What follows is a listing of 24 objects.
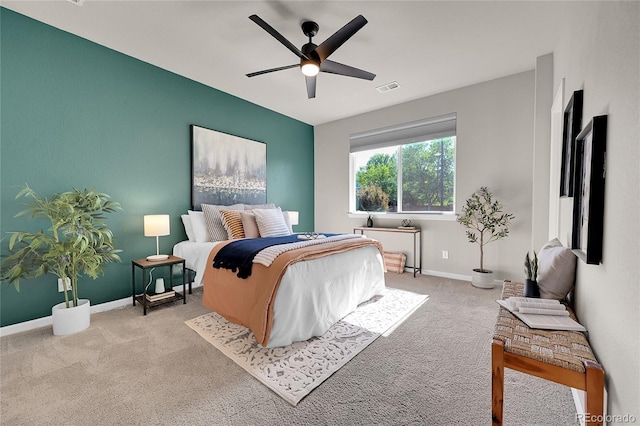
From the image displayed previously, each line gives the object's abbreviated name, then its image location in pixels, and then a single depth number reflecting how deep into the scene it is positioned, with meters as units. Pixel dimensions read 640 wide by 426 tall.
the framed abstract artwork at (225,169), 3.62
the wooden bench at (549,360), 0.94
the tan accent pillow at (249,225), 3.35
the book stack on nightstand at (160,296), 2.80
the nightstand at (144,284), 2.69
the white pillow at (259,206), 4.00
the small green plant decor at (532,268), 1.59
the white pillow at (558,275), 1.55
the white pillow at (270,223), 3.38
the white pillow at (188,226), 3.39
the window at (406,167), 4.09
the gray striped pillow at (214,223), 3.37
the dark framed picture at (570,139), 1.55
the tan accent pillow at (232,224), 3.32
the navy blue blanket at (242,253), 2.22
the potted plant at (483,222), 3.46
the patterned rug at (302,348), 1.67
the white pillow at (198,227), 3.34
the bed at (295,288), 1.99
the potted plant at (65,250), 2.16
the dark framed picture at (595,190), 1.06
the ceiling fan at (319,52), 2.07
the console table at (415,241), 4.10
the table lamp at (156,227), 2.86
